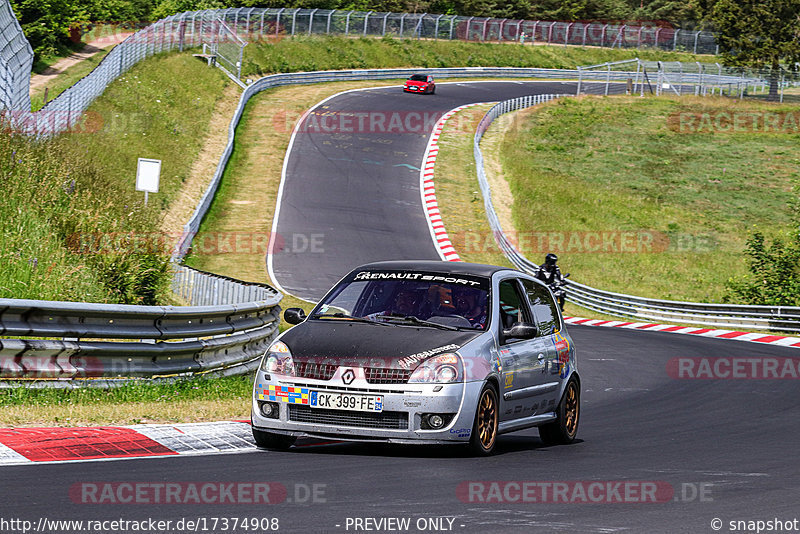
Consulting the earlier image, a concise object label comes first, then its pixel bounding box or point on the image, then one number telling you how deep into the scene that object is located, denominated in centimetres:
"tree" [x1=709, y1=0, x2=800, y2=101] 7775
